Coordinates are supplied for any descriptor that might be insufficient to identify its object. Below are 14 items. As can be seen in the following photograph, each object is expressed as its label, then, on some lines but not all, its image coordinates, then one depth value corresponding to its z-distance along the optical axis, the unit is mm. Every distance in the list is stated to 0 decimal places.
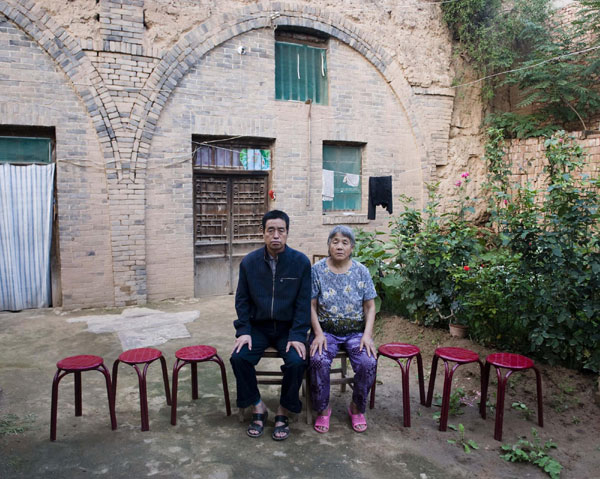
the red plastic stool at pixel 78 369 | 3359
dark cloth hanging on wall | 8797
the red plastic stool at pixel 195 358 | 3545
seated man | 3471
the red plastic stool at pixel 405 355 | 3600
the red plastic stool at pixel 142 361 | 3430
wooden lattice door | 8359
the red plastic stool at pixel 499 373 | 3365
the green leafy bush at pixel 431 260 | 5207
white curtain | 7043
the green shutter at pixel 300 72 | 8828
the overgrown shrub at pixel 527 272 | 3896
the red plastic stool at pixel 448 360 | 3492
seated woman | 3514
